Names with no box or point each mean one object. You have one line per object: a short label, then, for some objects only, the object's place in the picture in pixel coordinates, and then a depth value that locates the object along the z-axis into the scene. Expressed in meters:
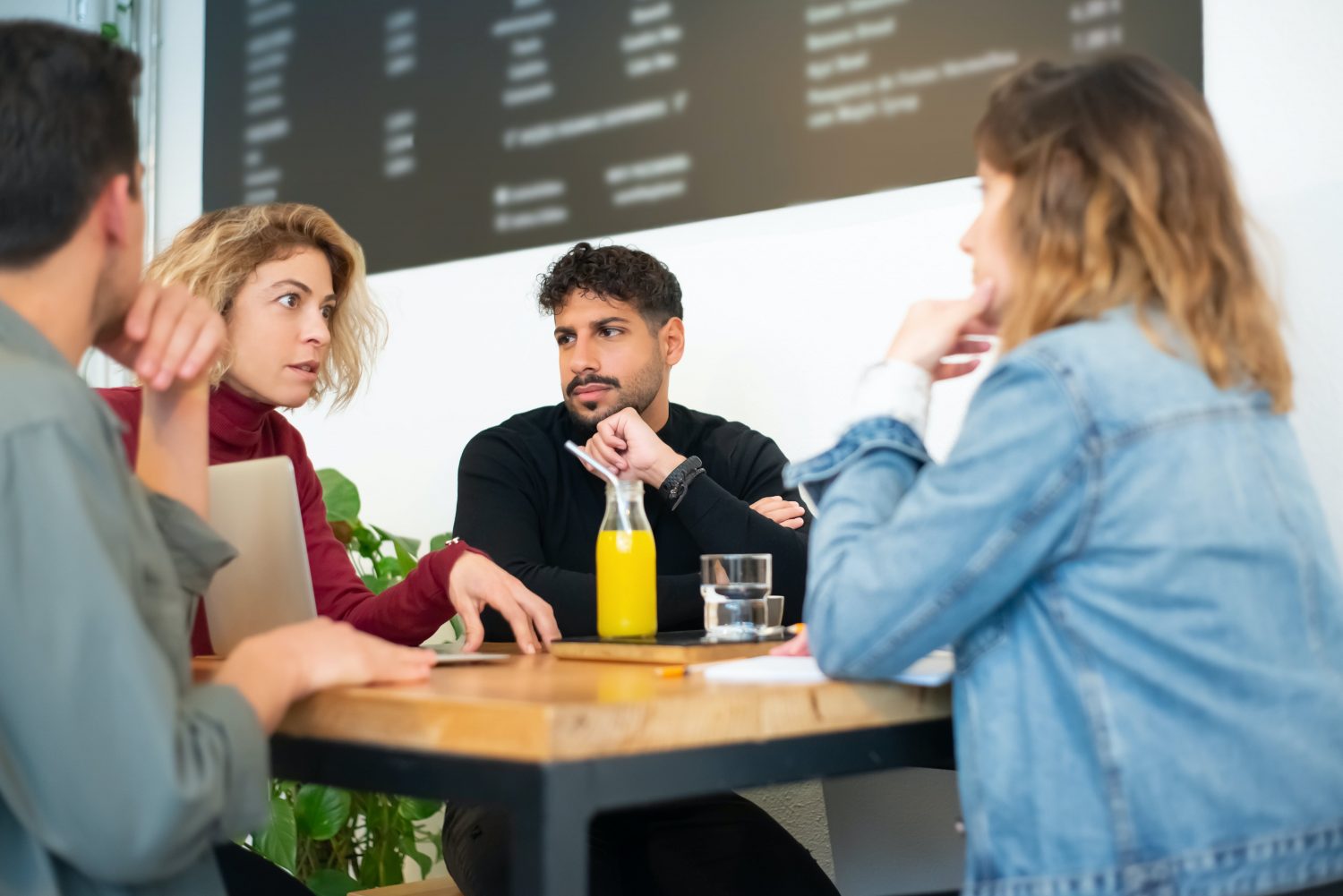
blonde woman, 1.91
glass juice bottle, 1.64
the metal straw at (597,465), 1.70
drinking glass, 1.55
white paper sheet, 1.08
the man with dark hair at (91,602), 0.79
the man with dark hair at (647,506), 1.73
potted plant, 2.55
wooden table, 0.83
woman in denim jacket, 0.93
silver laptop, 1.52
